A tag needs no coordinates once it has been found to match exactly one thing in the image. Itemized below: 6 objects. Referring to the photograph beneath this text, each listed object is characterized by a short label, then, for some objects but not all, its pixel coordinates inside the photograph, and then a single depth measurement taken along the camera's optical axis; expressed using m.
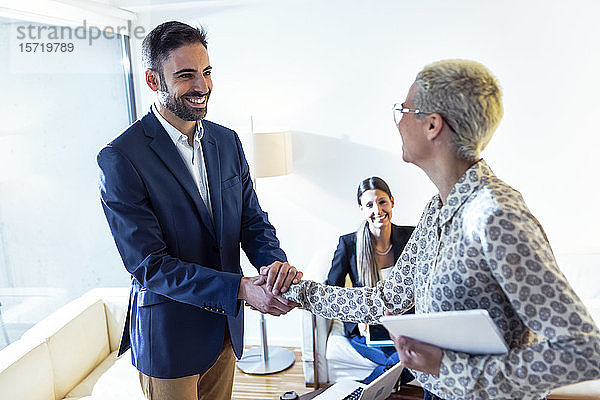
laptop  2.56
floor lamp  3.88
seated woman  3.64
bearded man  1.87
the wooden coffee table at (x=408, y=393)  3.10
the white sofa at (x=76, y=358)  2.82
